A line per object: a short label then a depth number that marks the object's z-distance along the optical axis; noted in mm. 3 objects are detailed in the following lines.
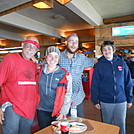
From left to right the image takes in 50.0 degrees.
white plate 1452
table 1446
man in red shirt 1772
